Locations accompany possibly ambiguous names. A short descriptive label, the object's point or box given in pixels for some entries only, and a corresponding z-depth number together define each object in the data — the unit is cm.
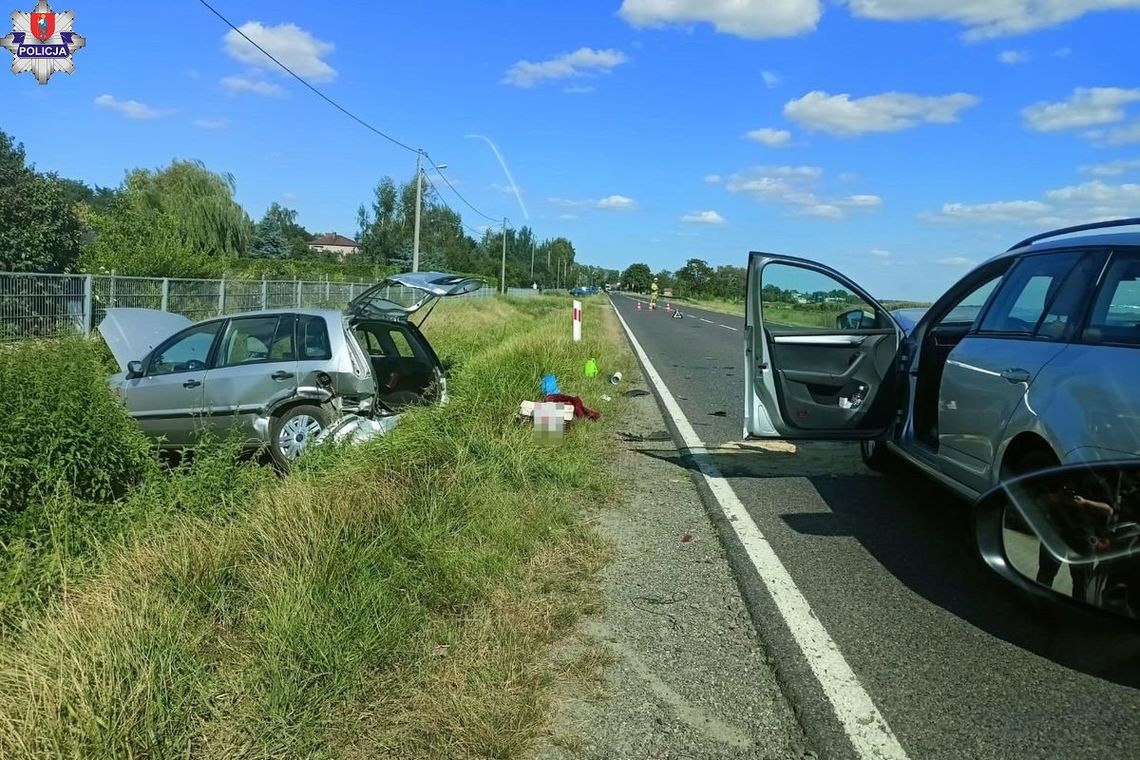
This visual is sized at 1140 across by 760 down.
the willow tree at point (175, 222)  2448
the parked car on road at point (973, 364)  414
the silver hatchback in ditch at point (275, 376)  801
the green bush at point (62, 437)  527
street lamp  3712
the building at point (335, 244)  12825
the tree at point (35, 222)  2481
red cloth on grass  910
